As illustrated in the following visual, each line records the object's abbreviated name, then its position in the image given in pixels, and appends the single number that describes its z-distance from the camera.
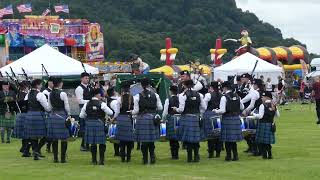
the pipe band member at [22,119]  15.28
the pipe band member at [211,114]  14.45
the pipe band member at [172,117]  14.20
